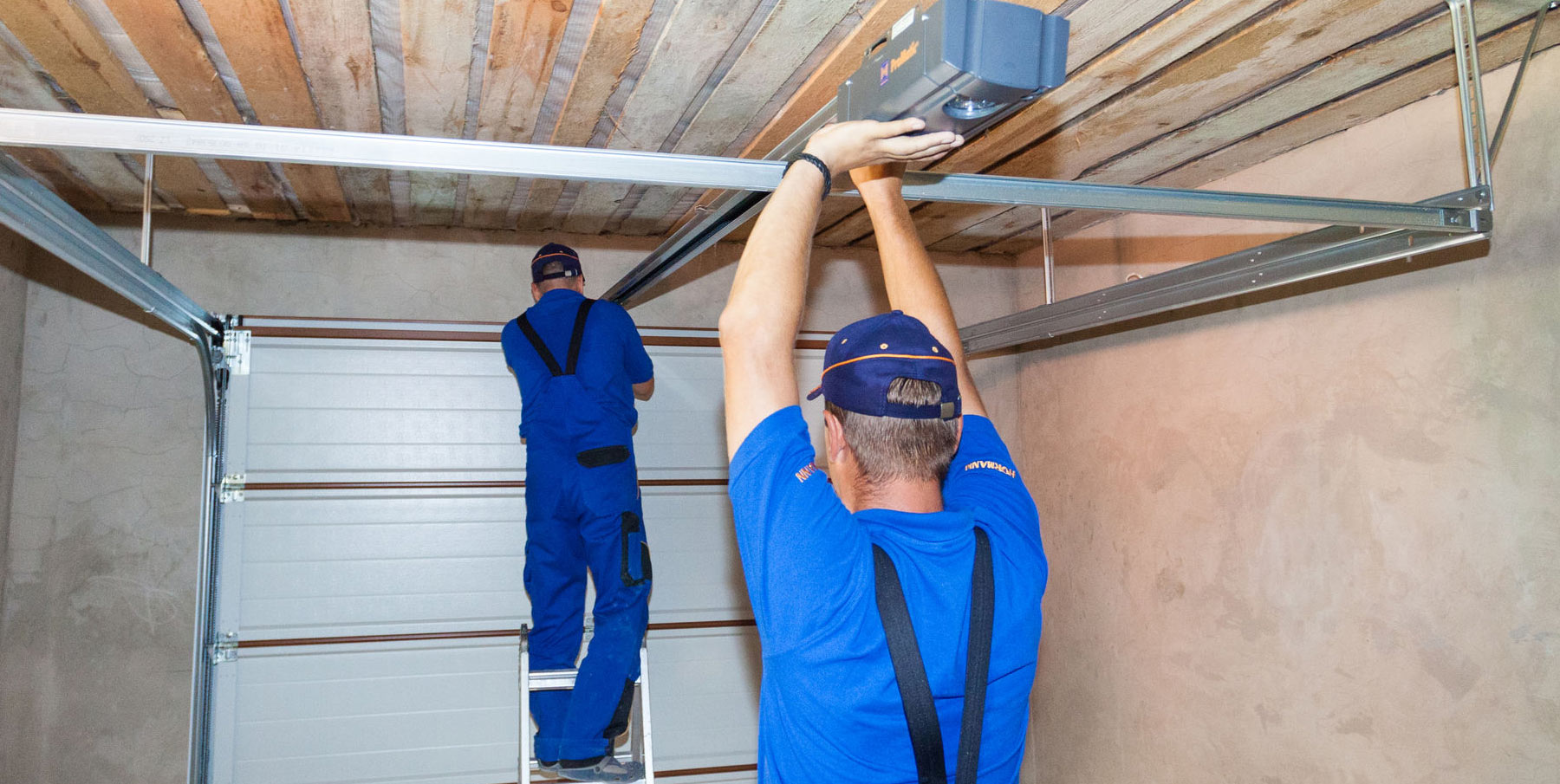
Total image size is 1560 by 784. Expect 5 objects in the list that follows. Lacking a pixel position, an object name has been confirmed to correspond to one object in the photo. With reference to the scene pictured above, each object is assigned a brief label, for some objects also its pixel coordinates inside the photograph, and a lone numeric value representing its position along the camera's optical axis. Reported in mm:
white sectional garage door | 4273
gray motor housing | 1332
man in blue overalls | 3775
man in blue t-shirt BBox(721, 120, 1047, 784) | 1296
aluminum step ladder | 3820
